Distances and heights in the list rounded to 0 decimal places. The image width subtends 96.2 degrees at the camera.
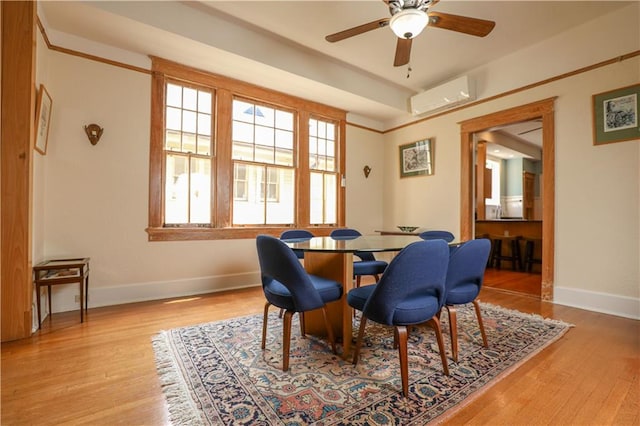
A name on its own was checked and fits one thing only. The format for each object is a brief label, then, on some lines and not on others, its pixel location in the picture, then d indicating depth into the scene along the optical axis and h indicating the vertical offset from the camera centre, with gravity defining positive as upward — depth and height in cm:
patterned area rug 142 -98
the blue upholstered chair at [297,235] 313 -24
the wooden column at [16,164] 223 +38
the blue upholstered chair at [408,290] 150 -41
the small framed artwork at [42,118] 250 +86
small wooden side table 245 -54
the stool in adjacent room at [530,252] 508 -66
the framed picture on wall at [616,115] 291 +106
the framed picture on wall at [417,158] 486 +101
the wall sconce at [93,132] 306 +87
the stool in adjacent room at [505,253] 526 -70
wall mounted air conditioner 416 +182
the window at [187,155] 362 +76
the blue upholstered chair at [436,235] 308 -22
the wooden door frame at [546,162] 345 +66
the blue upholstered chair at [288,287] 169 -48
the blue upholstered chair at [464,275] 193 -42
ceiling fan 215 +157
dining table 196 -39
